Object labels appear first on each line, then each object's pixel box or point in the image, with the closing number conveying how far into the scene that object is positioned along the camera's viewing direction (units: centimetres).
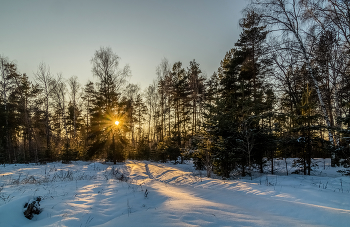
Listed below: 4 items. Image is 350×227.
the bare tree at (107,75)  1872
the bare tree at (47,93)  1892
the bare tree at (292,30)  1024
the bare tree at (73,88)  2498
